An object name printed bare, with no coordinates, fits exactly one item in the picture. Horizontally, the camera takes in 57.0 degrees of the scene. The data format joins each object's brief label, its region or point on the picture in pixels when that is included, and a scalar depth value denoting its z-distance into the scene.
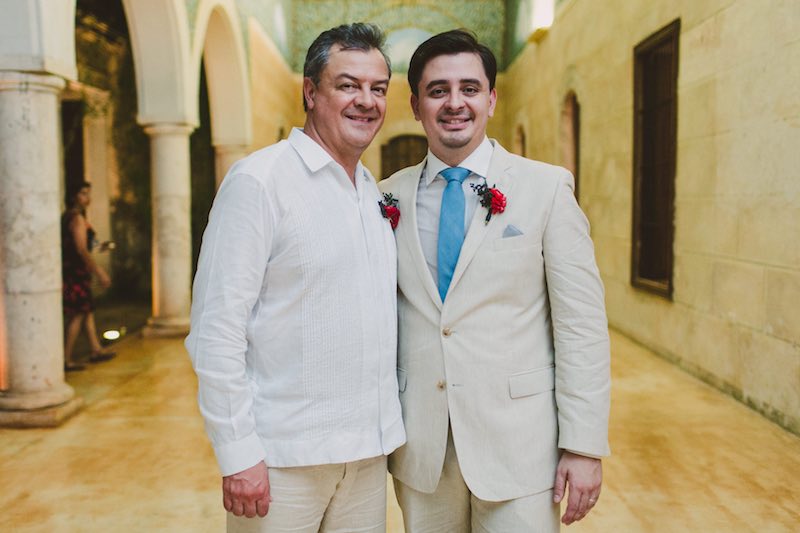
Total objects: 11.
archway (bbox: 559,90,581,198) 10.47
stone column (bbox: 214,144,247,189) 10.66
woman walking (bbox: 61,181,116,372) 6.49
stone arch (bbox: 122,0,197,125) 7.10
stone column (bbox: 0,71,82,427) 4.54
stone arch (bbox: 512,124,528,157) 14.53
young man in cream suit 1.79
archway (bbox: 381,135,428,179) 17.95
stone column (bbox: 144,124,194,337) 7.68
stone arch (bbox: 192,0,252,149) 10.13
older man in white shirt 1.65
